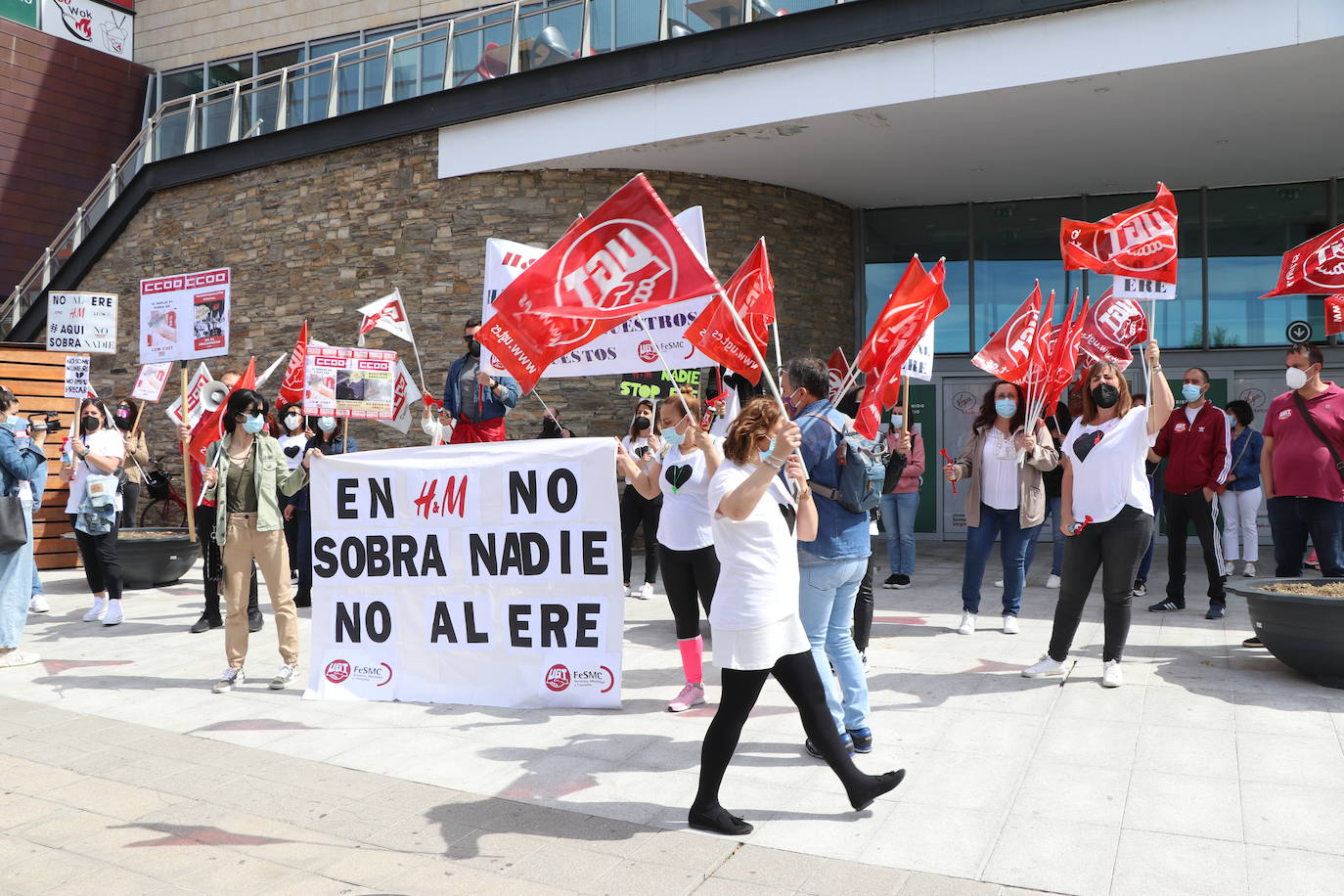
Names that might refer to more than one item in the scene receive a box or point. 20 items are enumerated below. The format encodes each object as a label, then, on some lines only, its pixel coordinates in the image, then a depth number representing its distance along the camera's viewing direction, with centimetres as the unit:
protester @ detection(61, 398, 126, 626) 885
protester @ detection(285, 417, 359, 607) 935
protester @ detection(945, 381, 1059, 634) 770
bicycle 1566
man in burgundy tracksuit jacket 838
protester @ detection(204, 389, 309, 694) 662
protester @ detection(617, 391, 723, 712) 574
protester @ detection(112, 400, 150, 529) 1180
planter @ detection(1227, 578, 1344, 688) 579
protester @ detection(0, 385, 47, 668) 714
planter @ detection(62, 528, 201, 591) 1080
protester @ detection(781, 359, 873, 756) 466
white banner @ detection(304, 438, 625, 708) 590
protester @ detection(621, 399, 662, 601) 993
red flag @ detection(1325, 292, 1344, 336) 770
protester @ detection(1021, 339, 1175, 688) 589
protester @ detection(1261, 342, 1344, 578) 701
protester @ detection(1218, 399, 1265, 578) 1061
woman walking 392
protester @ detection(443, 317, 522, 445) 831
